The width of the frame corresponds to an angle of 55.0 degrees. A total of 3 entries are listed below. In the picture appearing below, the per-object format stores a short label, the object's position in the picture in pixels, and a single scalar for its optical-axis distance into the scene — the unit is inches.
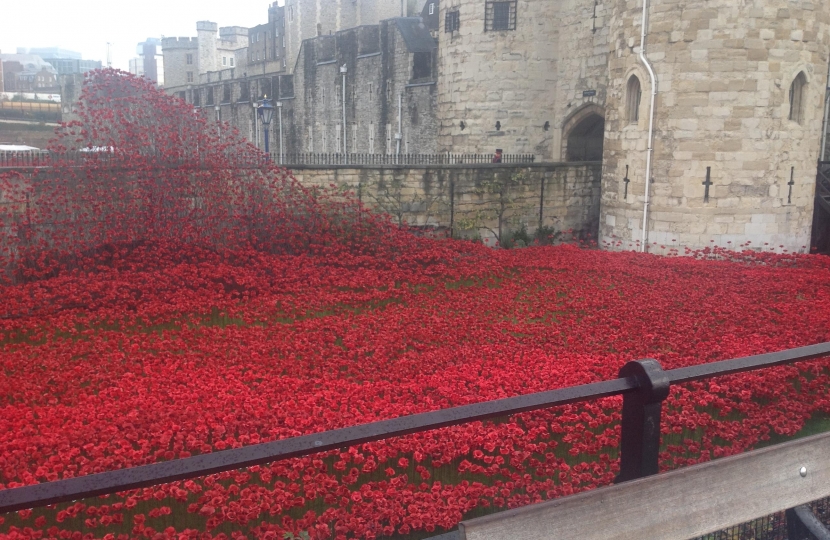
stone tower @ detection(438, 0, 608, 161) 759.1
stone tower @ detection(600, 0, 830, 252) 555.5
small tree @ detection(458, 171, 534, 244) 629.0
